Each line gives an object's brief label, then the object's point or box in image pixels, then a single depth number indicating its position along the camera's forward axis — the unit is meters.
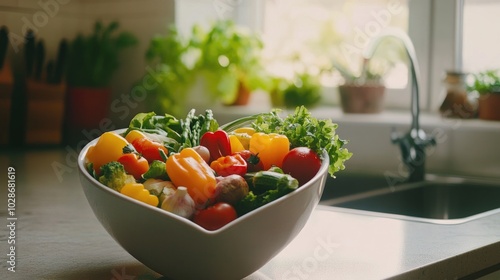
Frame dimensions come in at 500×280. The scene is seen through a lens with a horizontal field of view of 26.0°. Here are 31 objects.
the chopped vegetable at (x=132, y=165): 1.58
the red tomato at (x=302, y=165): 1.58
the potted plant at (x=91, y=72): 3.06
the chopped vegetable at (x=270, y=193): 1.52
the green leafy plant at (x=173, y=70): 2.94
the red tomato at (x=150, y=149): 1.63
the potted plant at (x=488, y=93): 2.52
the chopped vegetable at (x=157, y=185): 1.54
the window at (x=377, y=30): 2.67
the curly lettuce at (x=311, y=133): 1.63
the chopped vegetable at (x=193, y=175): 1.53
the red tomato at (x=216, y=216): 1.49
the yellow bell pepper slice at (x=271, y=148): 1.62
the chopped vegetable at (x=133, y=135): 1.67
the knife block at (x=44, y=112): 2.92
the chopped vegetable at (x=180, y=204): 1.50
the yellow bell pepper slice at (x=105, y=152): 1.61
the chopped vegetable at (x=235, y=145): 1.66
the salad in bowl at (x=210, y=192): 1.49
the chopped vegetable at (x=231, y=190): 1.52
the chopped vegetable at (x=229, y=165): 1.57
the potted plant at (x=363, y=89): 2.72
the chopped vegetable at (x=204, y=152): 1.61
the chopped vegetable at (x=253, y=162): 1.60
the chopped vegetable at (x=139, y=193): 1.52
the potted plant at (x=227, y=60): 2.91
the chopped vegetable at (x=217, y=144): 1.63
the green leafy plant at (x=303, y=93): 2.86
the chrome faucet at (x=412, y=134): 2.46
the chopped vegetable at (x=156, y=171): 1.57
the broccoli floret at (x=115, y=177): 1.55
